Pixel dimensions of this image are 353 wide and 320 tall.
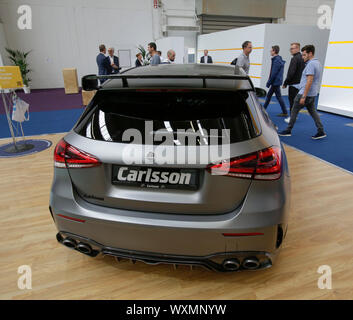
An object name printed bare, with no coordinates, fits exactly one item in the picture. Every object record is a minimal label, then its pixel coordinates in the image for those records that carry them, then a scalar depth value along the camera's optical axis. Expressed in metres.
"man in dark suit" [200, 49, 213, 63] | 11.65
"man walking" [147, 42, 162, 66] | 6.49
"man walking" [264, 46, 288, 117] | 5.95
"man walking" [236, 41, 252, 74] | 6.00
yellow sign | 3.79
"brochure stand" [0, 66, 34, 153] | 3.79
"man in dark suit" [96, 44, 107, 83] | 8.47
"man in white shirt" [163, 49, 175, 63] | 6.97
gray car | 1.25
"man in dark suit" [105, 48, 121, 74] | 9.68
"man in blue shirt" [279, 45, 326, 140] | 4.24
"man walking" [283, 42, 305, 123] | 5.64
